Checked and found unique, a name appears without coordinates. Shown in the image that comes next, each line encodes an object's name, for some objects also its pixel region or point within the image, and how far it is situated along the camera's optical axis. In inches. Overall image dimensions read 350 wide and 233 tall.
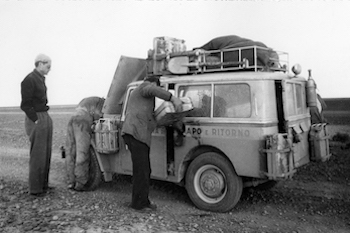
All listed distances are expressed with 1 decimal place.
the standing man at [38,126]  233.8
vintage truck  195.8
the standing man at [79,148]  255.1
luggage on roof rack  212.1
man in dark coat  206.7
